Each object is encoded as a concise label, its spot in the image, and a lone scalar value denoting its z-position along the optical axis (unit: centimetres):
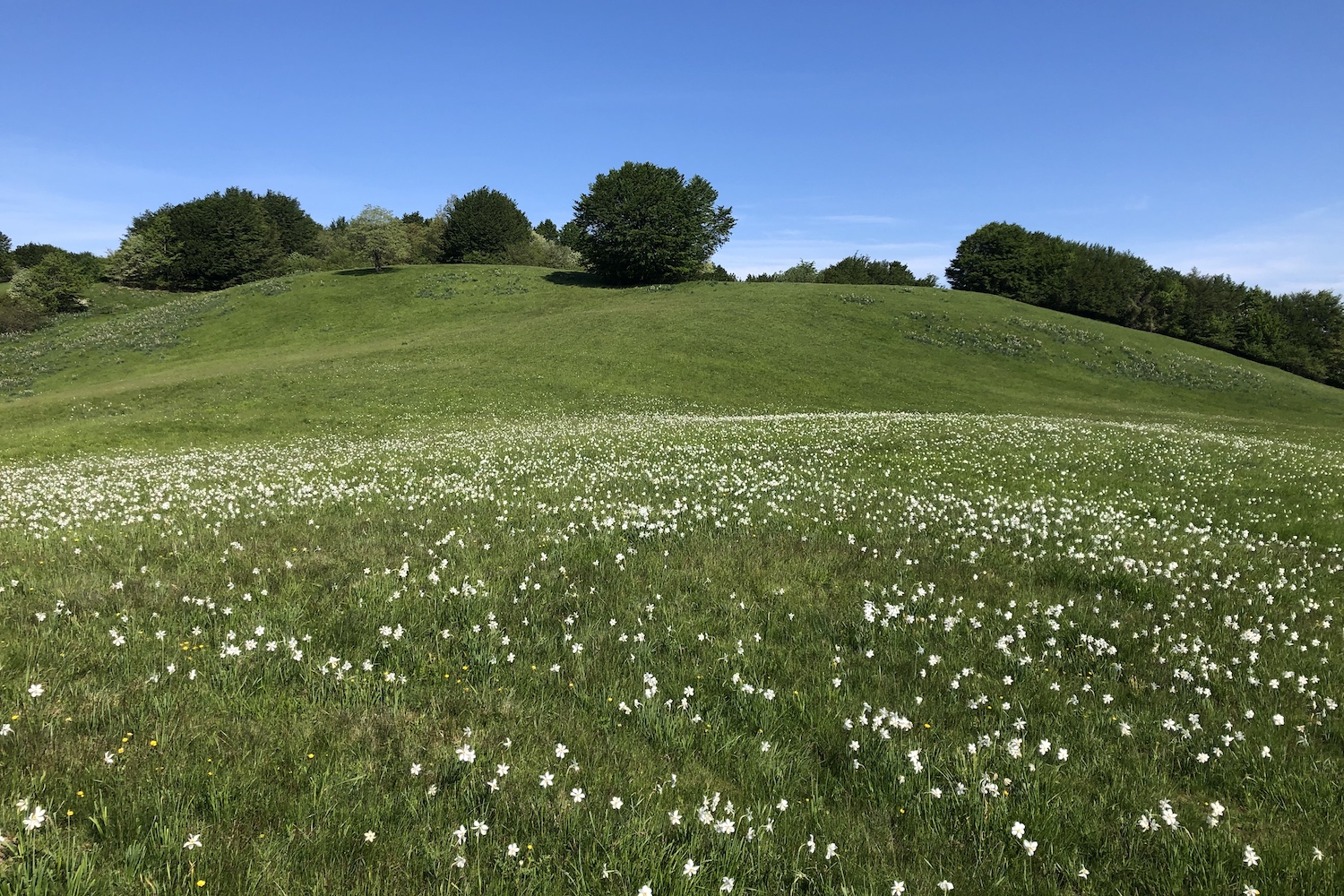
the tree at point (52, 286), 7450
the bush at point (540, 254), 10712
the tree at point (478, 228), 10912
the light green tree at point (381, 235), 8206
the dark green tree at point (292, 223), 13375
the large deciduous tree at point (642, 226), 8231
